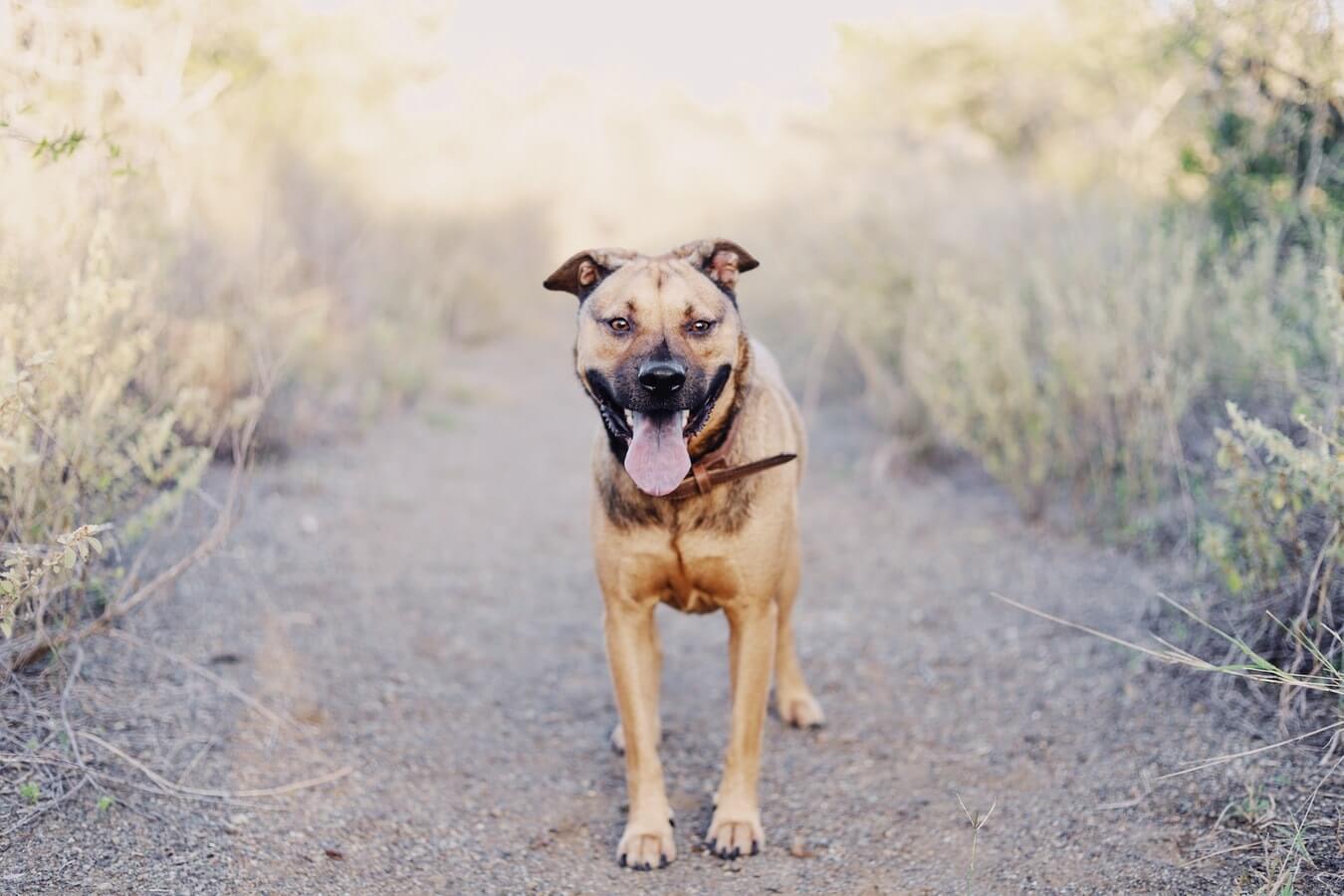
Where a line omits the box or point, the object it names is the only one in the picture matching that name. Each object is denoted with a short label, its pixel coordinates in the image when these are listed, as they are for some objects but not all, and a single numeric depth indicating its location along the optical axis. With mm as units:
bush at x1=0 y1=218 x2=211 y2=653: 3320
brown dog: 3189
